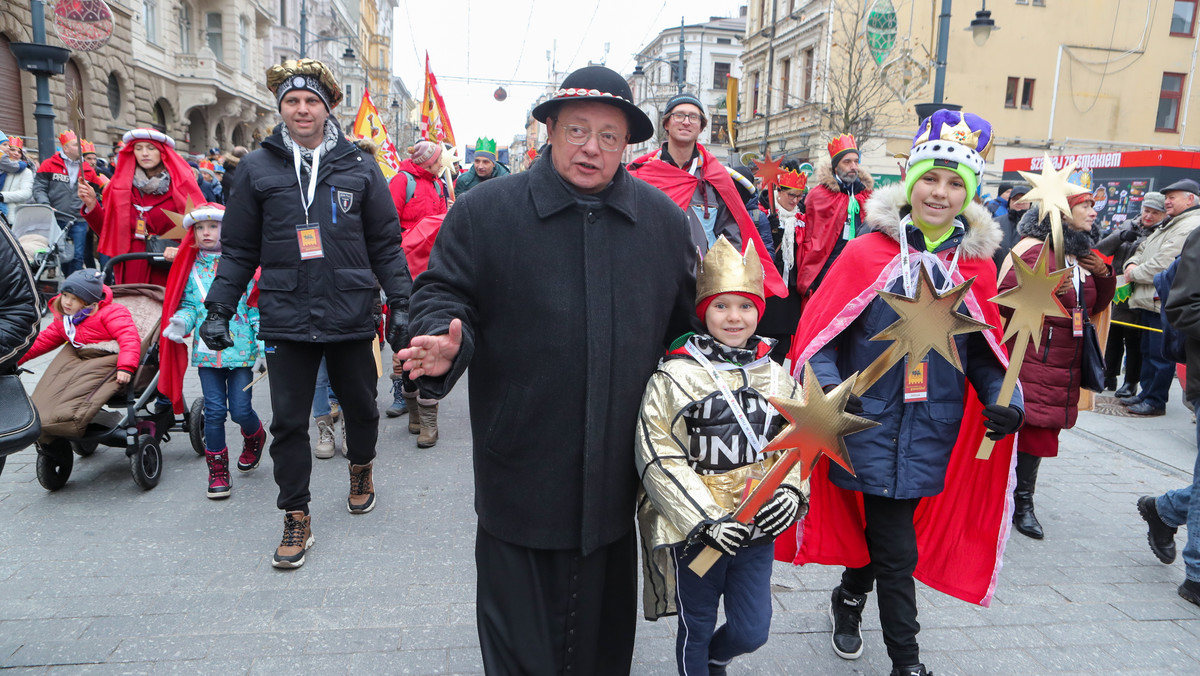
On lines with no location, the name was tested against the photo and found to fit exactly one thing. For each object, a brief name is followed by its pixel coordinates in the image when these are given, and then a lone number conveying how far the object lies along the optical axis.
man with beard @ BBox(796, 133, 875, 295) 6.70
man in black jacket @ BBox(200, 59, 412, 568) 3.83
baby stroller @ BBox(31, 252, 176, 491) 4.49
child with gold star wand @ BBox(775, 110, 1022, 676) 2.74
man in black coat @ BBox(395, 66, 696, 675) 2.22
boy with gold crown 2.29
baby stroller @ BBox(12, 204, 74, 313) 9.61
